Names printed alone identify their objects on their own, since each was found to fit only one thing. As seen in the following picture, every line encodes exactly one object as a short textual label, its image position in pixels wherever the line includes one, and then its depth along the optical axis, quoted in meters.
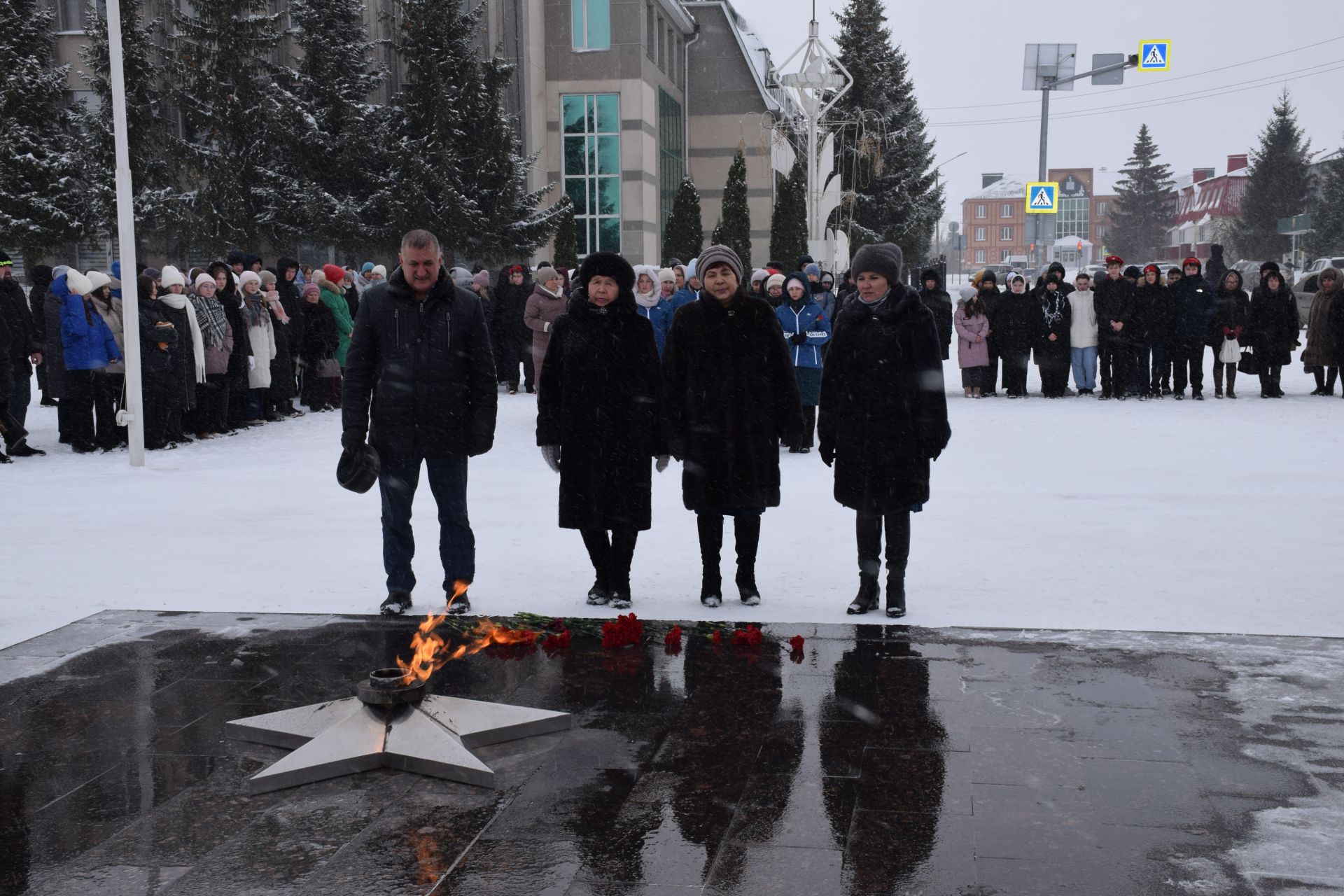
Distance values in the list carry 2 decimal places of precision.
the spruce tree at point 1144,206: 109.56
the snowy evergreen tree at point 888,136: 47.50
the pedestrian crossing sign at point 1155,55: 26.45
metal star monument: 4.36
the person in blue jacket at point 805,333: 13.39
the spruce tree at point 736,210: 36.59
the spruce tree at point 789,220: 36.03
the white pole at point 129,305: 12.37
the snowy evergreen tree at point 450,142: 30.64
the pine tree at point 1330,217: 60.03
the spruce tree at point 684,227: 34.66
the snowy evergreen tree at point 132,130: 28.64
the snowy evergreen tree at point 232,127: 29.33
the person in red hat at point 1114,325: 18.78
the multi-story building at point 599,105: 38.56
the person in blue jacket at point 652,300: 15.26
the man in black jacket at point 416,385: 6.57
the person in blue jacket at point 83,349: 13.32
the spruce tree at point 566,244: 33.69
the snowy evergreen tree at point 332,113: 29.72
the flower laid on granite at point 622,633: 5.94
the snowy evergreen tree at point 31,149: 28.56
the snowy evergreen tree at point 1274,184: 68.56
